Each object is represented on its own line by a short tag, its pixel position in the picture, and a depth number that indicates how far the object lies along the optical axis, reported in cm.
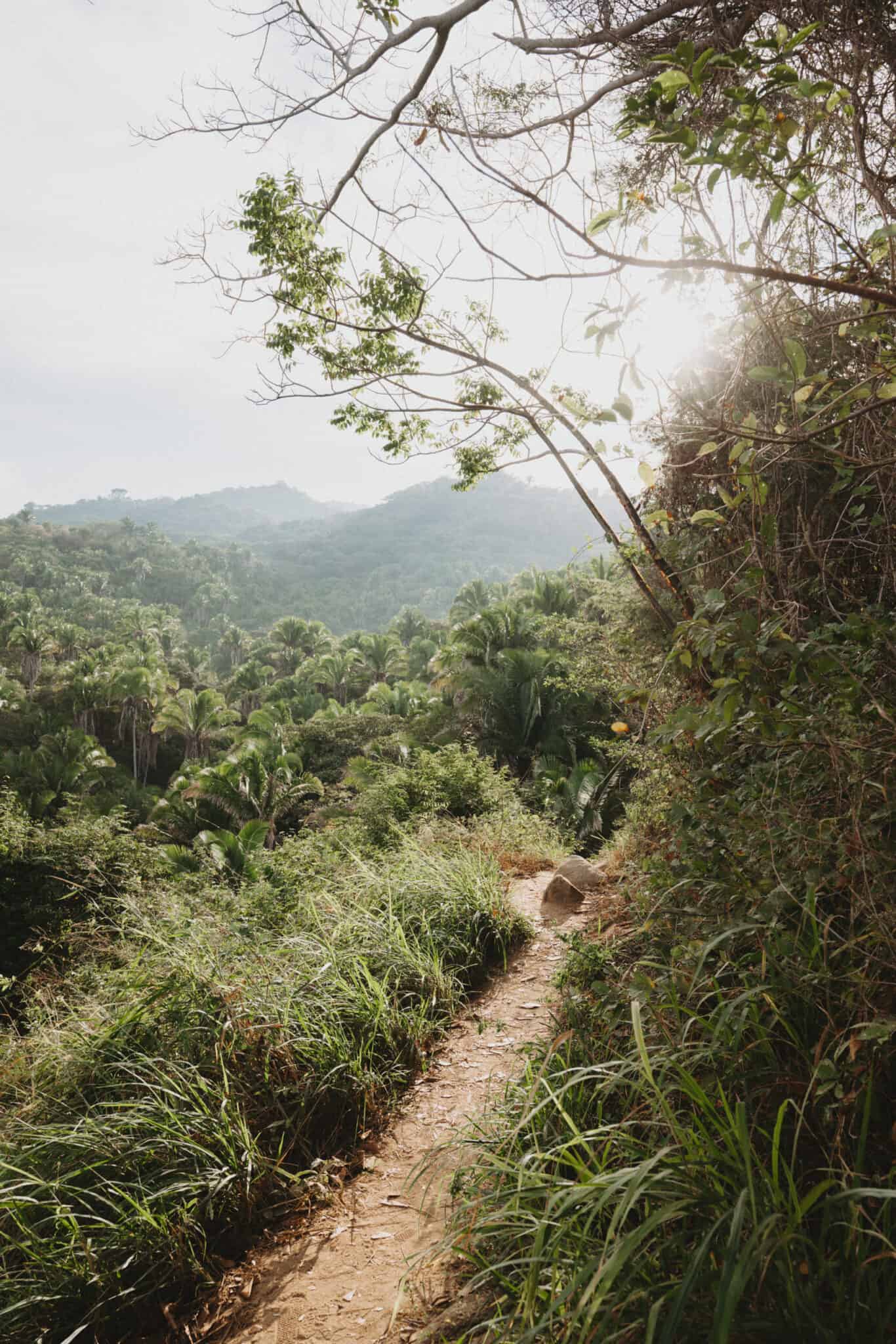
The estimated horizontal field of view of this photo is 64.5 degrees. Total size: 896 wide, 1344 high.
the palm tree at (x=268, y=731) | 2358
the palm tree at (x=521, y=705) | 1788
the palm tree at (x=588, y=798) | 1371
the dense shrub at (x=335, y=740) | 2597
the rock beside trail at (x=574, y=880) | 598
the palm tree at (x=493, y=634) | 2030
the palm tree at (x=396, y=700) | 2717
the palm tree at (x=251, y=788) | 1938
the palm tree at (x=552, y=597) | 2256
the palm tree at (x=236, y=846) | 1484
